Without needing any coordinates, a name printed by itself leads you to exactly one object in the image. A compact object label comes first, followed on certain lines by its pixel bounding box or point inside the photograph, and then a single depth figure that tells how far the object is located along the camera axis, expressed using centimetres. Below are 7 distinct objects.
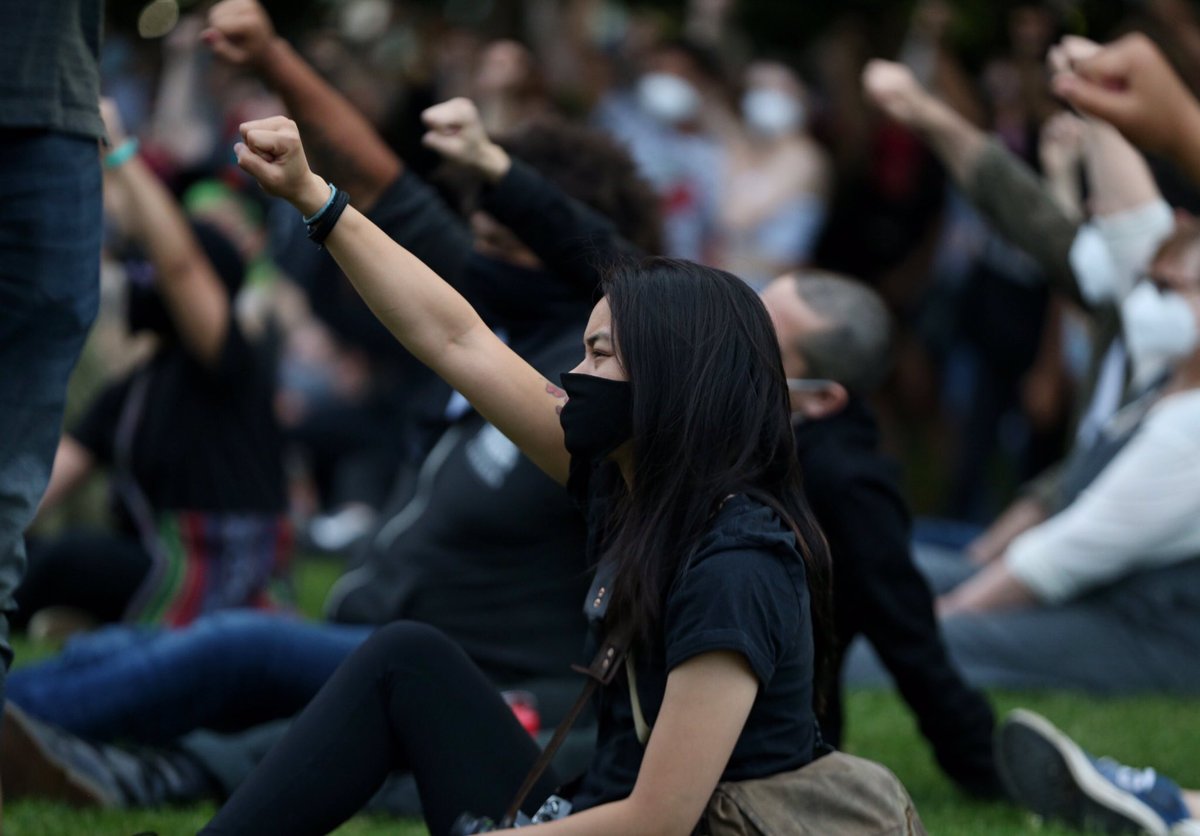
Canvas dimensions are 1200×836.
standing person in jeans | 564
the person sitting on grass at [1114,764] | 665
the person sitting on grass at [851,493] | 728
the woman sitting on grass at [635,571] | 473
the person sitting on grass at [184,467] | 1111
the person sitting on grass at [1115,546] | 989
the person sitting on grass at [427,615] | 763
